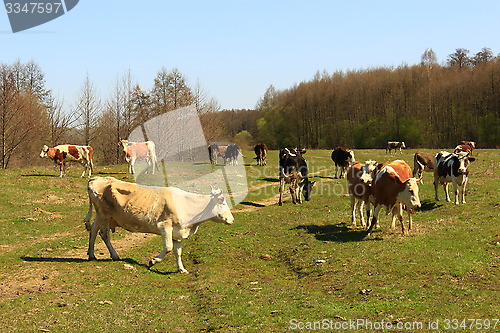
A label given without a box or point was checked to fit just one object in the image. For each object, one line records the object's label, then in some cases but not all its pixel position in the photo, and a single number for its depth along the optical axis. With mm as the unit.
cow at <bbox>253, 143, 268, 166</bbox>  48969
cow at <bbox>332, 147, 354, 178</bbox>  36250
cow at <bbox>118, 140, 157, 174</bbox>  37312
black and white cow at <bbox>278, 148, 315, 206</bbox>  26109
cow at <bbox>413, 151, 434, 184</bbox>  30203
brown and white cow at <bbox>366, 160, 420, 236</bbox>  15367
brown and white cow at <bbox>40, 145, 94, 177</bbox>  33688
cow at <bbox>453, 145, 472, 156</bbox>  34656
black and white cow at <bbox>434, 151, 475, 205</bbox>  22047
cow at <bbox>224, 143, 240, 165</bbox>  49969
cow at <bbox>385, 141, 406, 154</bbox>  64562
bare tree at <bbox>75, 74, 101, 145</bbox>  54647
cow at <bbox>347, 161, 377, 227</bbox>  17453
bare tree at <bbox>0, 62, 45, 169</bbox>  47344
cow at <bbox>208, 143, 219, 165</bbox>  50875
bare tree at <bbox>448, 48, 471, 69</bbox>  117250
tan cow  13148
